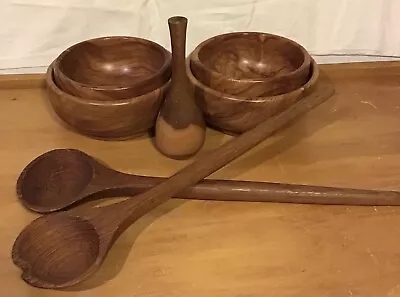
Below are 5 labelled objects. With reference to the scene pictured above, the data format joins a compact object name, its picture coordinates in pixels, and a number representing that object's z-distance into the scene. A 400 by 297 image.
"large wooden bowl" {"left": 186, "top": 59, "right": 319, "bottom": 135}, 0.72
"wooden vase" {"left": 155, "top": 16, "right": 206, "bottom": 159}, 0.71
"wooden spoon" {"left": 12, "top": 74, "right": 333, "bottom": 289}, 0.59
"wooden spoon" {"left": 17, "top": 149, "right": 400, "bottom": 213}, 0.67
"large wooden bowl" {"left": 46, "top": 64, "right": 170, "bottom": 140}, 0.72
